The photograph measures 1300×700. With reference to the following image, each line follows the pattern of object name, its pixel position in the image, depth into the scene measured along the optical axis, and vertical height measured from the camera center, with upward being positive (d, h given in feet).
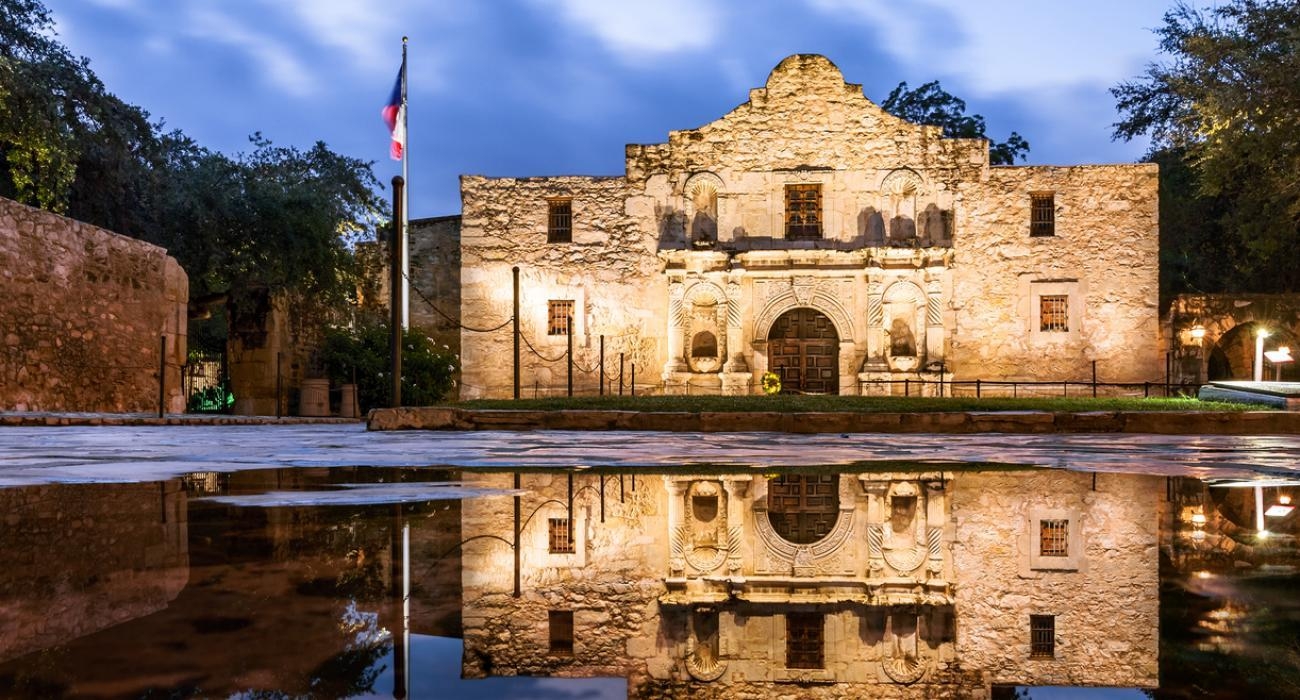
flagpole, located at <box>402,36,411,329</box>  78.28 +7.78
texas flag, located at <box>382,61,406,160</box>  75.92 +18.03
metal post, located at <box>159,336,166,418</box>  45.87 -0.90
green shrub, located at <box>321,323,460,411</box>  73.31 -0.64
